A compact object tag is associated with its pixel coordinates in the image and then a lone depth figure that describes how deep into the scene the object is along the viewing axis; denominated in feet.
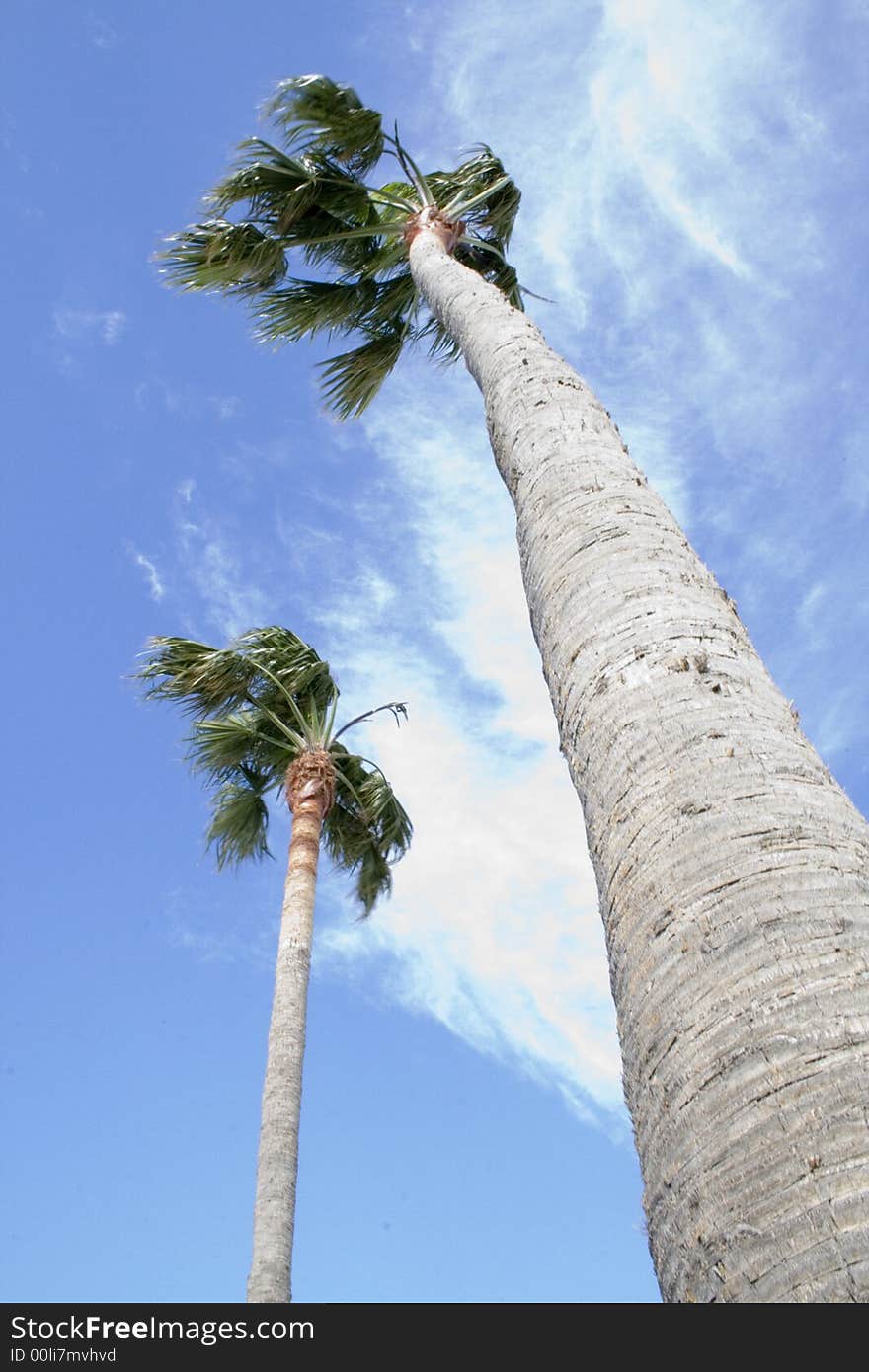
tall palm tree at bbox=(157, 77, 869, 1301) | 4.88
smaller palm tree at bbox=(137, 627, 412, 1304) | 39.47
